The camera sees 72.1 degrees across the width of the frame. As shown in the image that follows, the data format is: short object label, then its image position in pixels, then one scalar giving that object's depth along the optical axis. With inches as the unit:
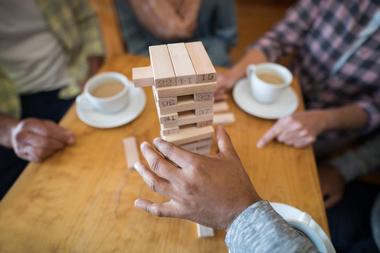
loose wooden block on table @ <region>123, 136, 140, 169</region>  25.0
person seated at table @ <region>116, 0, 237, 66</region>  42.7
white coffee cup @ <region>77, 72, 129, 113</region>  26.5
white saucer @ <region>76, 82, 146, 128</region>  27.9
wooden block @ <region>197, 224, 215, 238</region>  20.3
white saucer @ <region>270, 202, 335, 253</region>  17.9
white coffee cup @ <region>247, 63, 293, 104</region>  27.9
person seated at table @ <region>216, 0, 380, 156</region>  31.3
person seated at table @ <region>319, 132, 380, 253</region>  32.3
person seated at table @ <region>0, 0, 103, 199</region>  37.7
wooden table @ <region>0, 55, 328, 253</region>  20.5
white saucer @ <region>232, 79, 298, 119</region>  29.3
